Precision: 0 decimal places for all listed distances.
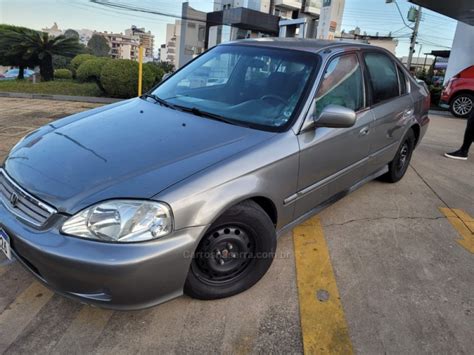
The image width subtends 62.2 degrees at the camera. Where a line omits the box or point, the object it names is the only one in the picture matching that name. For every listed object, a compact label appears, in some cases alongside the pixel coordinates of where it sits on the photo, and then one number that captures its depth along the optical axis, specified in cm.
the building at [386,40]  4836
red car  1095
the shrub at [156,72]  1095
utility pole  2401
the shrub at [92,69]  1193
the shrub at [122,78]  1055
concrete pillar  1404
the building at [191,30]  3638
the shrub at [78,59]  1527
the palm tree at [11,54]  1396
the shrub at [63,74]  1748
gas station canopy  1196
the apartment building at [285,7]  3888
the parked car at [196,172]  193
